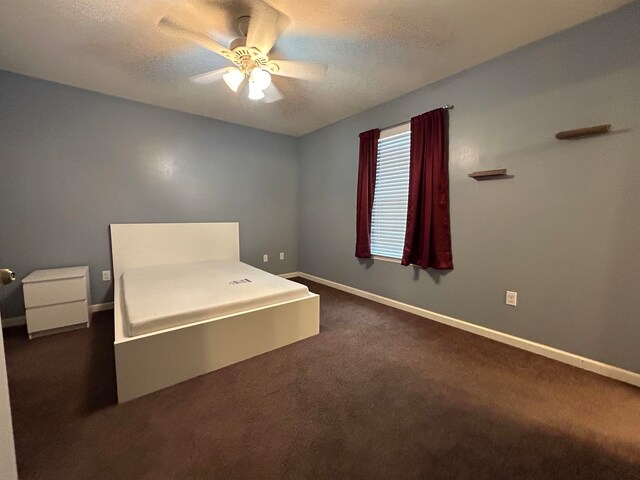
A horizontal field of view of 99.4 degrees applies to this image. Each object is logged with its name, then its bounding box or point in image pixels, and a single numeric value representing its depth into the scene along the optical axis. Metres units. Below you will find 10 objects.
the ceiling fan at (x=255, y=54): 1.61
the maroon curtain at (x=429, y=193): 2.58
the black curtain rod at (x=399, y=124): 2.52
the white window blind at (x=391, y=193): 2.97
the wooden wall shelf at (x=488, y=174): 2.21
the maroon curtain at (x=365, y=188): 3.21
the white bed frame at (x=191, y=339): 1.58
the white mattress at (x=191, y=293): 1.71
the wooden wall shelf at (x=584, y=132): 1.75
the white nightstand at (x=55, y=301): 2.30
